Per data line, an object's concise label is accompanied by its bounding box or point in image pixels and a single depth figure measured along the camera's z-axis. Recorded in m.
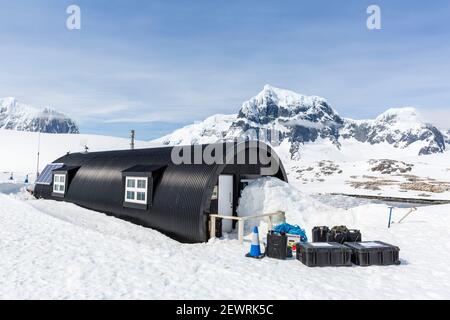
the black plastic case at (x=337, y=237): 11.18
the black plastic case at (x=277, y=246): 10.73
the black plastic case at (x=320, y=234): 11.65
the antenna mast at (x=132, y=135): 30.96
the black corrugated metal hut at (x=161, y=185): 13.72
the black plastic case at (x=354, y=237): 11.26
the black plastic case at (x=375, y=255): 10.05
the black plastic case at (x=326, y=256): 9.91
